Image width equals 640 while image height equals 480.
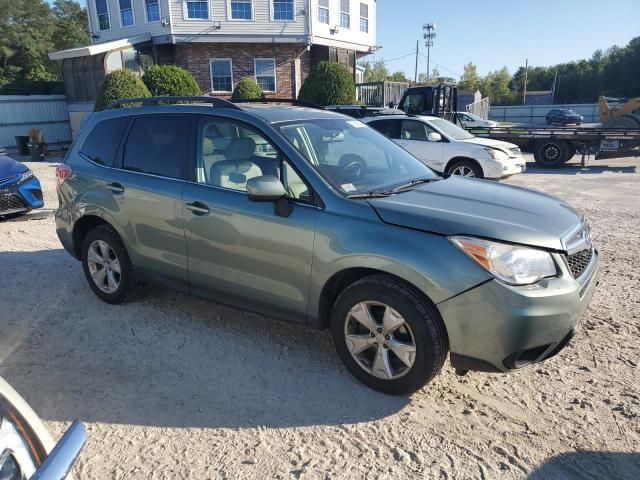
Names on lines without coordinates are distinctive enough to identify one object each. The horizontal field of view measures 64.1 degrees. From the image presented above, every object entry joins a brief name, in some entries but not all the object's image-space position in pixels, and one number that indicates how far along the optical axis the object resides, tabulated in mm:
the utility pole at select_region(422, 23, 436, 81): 72850
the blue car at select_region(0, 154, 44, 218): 7871
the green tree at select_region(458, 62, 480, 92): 67562
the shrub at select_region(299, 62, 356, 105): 20578
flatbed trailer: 14617
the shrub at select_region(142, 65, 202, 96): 18609
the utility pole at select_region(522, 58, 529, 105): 64631
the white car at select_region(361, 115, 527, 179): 11109
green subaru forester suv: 2889
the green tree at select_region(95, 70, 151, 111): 17172
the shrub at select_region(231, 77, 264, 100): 20219
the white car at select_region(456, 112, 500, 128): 23356
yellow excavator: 20609
